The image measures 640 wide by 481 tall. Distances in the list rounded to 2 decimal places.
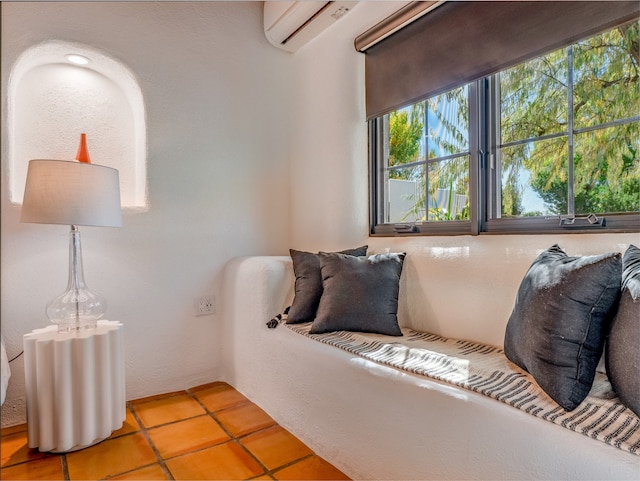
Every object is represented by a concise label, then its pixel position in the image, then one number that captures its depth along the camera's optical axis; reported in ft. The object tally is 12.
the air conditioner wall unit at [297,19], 7.63
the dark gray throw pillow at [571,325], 3.57
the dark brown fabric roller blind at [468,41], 4.90
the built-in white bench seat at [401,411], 3.19
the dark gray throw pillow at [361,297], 5.98
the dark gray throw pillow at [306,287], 6.64
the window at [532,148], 4.91
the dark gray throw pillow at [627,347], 3.27
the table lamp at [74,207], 5.52
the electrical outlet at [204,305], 8.08
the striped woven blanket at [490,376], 3.18
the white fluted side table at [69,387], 5.39
